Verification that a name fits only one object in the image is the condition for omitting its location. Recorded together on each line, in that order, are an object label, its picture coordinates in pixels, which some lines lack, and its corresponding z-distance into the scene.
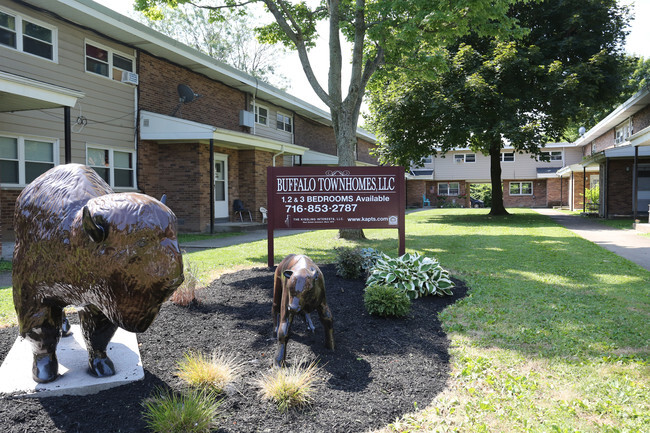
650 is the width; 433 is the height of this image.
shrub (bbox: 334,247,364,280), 6.95
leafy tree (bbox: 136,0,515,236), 10.10
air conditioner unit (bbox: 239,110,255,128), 19.19
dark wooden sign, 7.80
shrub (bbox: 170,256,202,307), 5.23
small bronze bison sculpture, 3.50
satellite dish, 15.52
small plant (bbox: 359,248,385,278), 7.07
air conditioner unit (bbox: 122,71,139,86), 13.64
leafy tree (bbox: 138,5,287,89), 35.81
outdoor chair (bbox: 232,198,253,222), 18.47
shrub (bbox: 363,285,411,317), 4.98
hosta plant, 5.95
